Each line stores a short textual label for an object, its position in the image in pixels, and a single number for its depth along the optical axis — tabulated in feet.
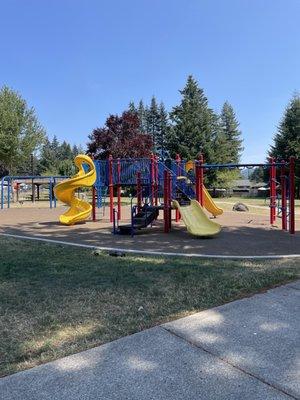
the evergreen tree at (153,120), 253.03
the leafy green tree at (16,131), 106.73
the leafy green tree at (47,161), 310.04
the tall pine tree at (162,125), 242.78
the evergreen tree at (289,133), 147.02
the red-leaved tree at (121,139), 103.60
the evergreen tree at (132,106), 254.88
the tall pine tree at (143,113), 257.59
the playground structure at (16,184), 90.21
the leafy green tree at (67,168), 200.22
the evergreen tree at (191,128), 176.14
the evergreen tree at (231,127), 248.20
